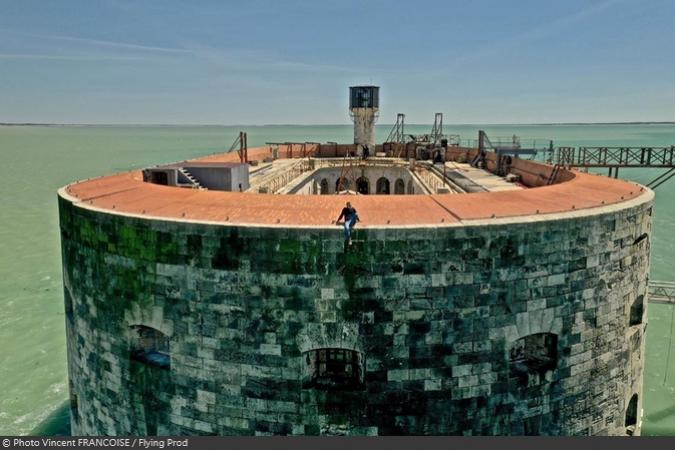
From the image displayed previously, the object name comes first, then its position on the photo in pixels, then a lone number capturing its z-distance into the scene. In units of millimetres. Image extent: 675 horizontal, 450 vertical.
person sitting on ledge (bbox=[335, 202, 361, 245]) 10016
